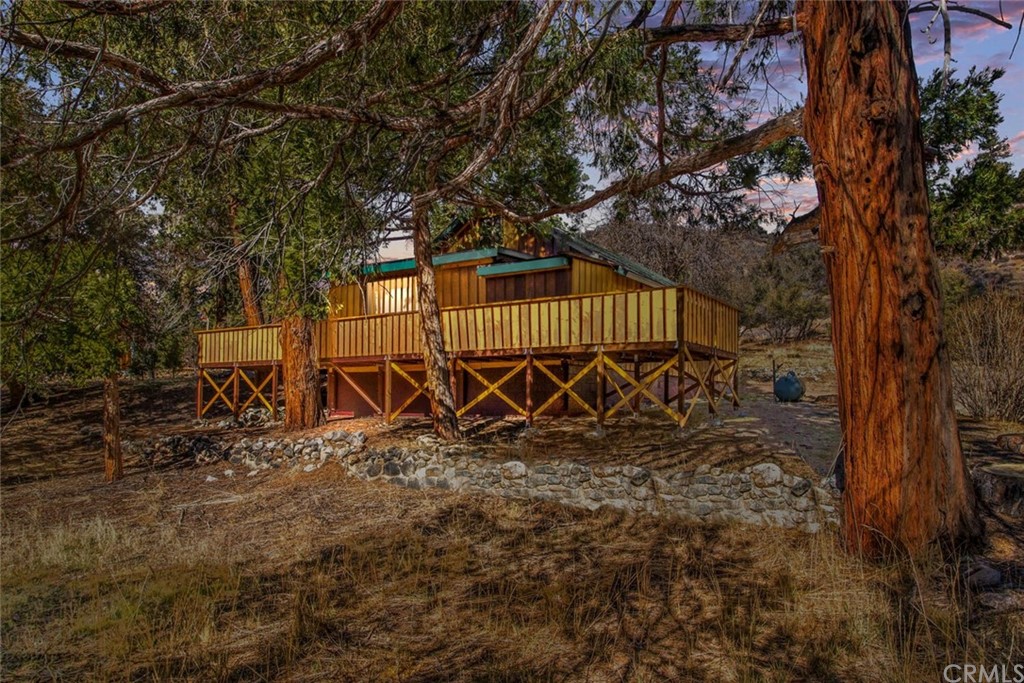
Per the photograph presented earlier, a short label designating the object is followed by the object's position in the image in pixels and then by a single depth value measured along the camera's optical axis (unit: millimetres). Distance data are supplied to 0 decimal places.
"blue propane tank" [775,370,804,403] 15781
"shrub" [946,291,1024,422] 10672
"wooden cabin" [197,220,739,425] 12414
